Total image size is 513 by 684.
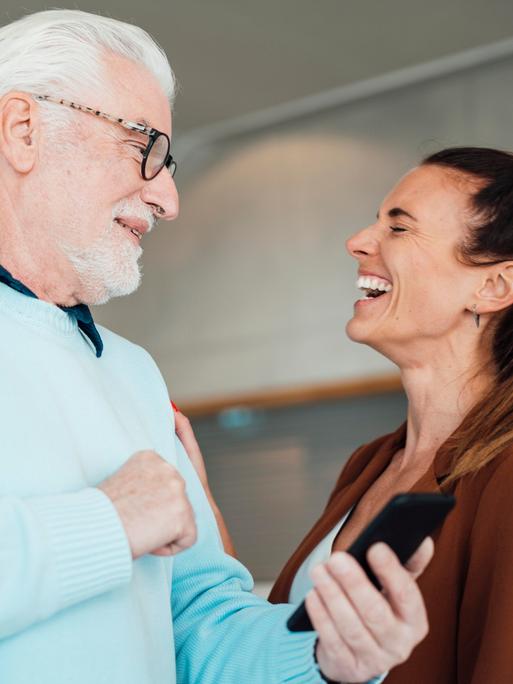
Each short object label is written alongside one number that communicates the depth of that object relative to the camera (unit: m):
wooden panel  4.74
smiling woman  1.80
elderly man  1.01
